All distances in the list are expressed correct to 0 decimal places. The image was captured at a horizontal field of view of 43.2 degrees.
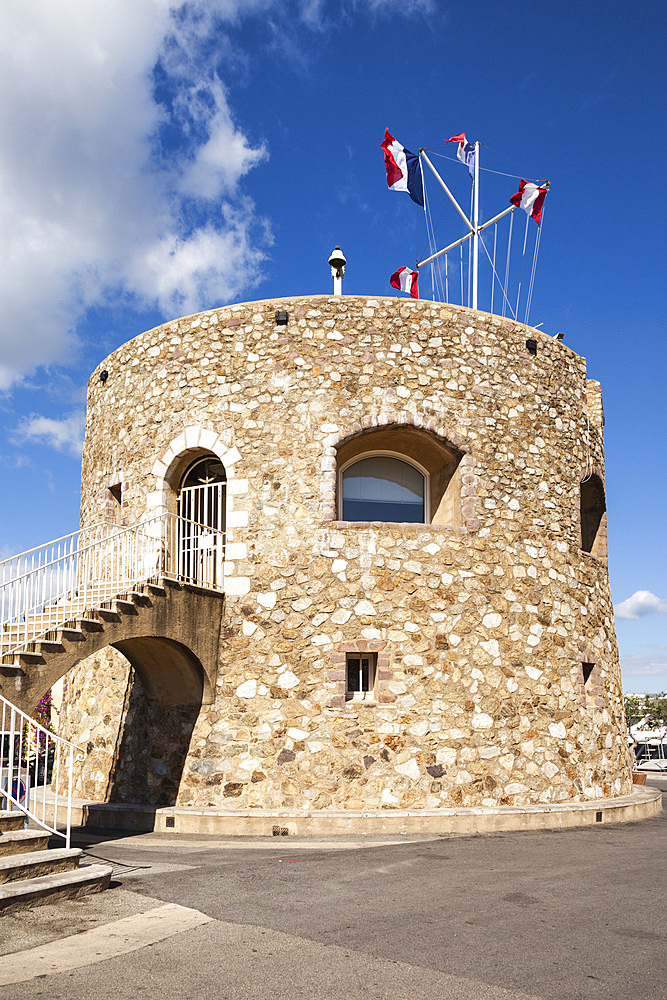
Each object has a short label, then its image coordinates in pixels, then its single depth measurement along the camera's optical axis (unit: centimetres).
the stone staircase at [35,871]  664
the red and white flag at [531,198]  1567
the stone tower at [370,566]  1179
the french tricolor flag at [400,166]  1544
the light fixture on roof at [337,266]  1549
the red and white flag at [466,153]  1620
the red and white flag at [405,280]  1744
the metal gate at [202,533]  1245
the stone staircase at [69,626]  898
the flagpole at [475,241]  1567
